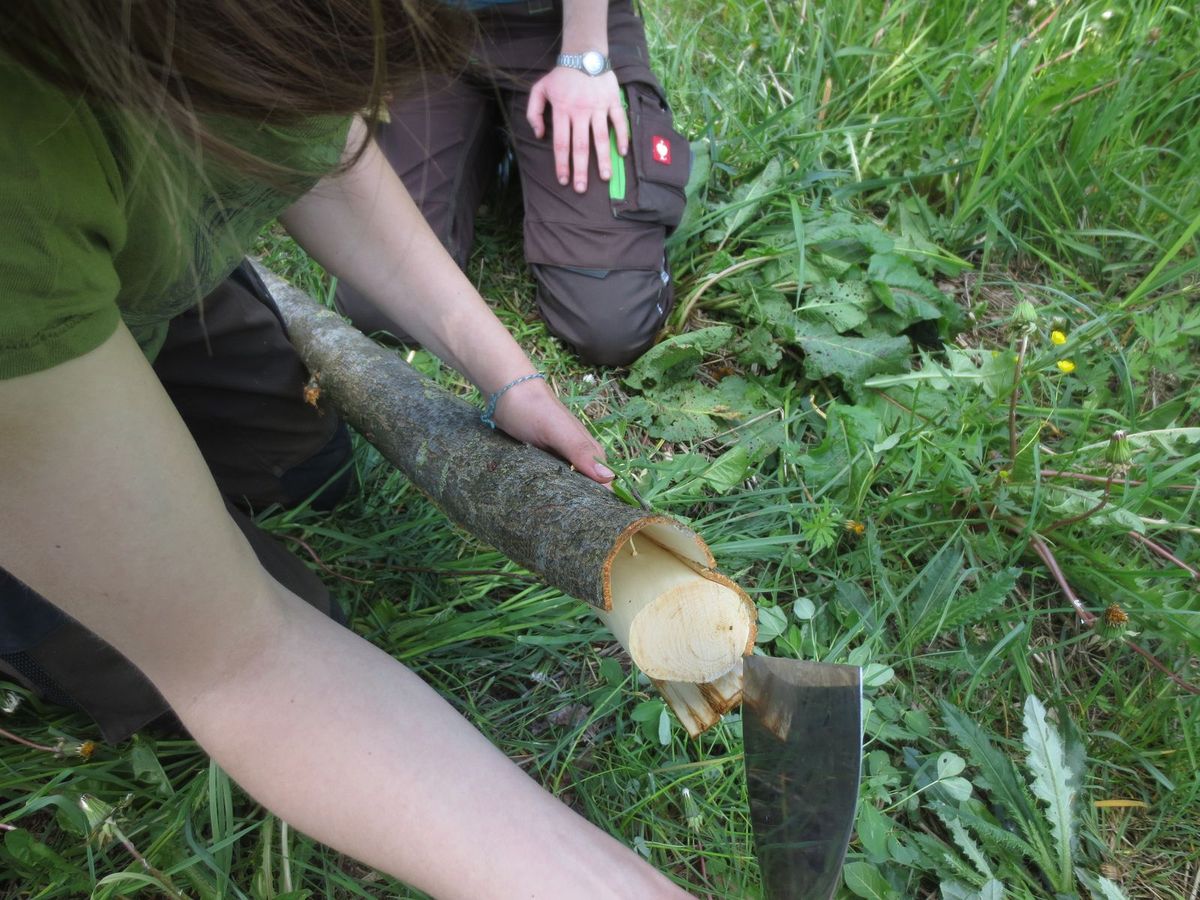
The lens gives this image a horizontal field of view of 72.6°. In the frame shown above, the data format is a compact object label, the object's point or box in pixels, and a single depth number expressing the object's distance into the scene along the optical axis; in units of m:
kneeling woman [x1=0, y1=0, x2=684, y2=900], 0.68
